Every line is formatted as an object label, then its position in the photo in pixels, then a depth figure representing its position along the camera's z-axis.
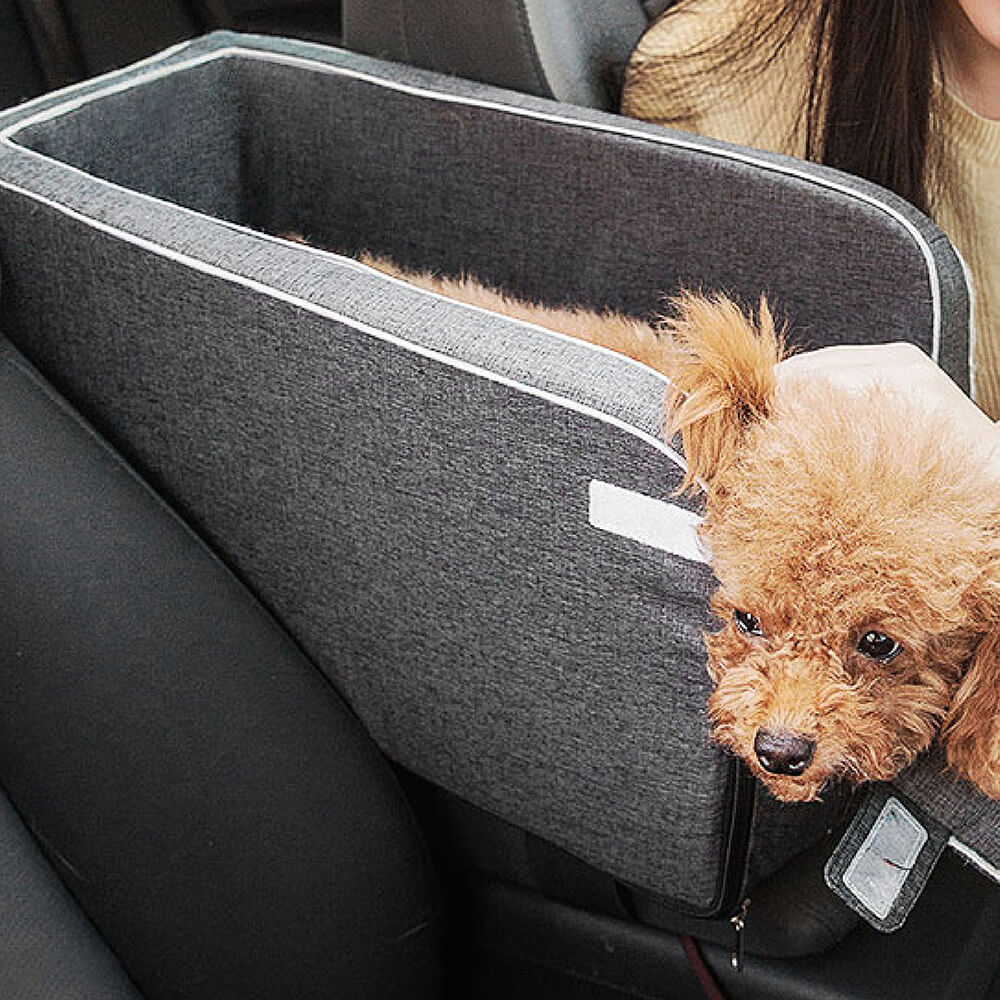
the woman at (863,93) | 1.26
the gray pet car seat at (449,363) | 0.88
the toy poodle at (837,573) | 0.76
